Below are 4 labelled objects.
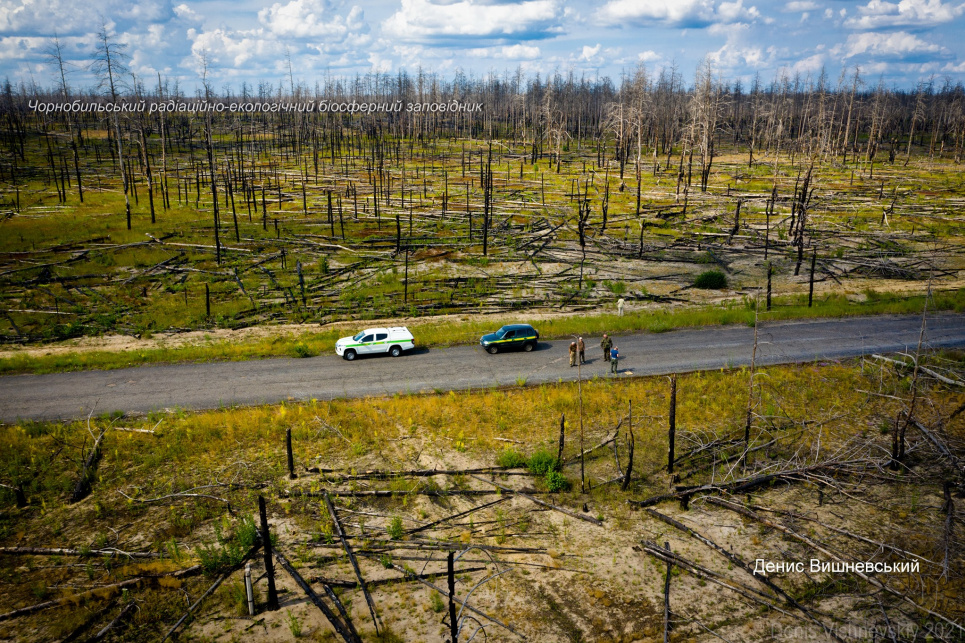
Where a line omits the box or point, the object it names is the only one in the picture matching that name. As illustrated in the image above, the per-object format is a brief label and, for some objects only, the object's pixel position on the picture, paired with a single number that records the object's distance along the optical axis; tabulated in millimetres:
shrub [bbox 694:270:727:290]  38125
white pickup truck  25969
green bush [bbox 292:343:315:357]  26109
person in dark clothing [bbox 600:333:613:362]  24734
